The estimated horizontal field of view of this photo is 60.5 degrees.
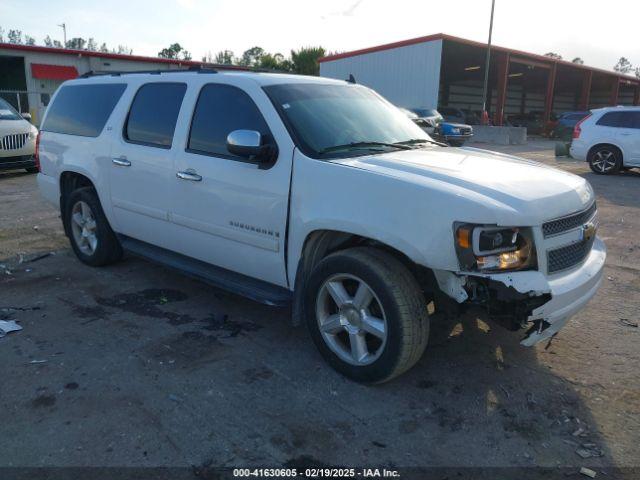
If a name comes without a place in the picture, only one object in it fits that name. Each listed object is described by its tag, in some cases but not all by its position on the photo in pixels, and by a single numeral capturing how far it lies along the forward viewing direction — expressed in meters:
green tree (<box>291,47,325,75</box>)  47.60
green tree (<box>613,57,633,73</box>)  135.88
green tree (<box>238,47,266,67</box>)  90.30
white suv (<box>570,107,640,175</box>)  13.24
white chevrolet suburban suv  2.98
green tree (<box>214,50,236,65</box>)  68.57
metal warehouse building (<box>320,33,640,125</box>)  30.06
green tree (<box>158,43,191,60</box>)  84.41
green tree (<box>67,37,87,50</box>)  70.99
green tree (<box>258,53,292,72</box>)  49.03
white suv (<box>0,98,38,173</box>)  12.04
